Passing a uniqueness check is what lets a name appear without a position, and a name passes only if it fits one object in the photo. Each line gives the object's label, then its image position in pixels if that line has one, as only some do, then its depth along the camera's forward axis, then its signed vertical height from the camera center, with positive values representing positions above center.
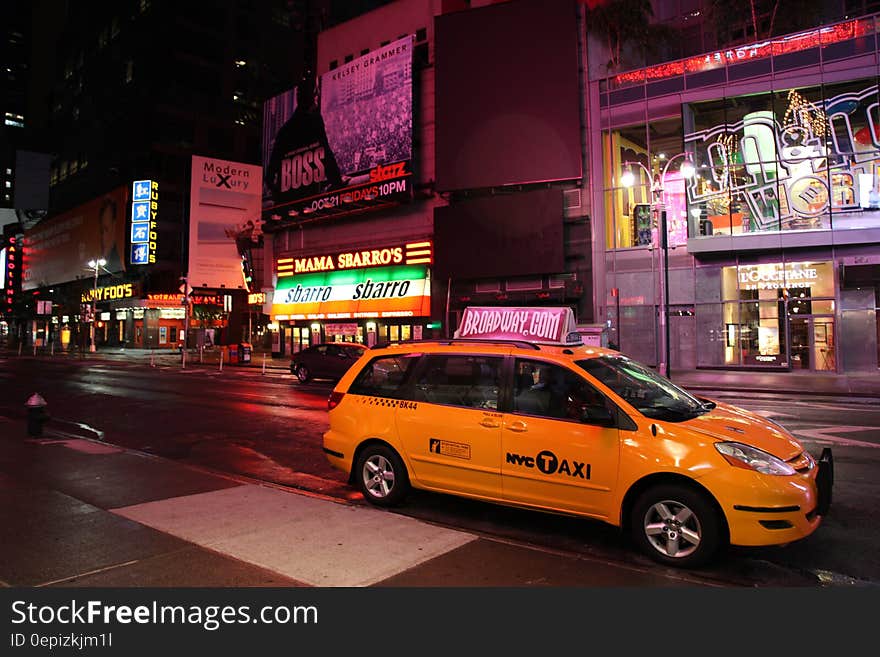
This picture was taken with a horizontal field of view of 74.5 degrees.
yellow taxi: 4.44 -0.91
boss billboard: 32.84 +12.68
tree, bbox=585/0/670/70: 28.11 +15.50
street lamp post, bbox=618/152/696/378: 20.55 +4.30
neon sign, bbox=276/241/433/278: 32.62 +5.08
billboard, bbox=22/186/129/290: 59.44 +11.65
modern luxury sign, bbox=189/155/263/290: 49.16 +10.98
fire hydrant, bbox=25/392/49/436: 10.09 -1.31
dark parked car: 20.89 -0.68
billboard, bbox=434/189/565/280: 28.02 +5.36
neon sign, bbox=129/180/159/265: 55.56 +11.76
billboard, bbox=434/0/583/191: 28.19 +12.55
